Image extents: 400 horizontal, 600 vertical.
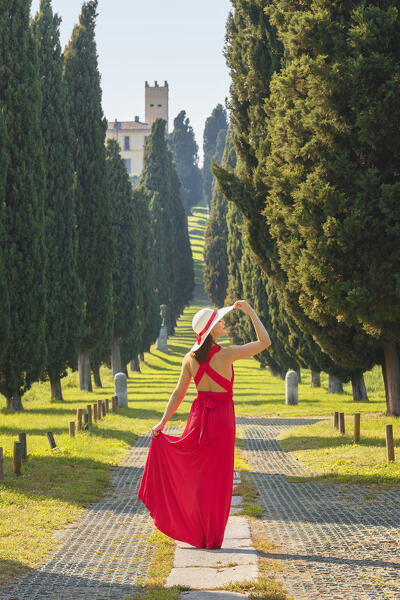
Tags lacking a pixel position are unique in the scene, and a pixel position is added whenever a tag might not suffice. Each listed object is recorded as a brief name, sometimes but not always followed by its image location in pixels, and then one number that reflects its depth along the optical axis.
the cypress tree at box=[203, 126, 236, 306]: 59.94
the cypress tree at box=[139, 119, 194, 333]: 55.91
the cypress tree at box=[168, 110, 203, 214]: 116.50
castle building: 127.69
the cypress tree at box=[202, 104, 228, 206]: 120.56
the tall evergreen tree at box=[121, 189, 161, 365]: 42.82
